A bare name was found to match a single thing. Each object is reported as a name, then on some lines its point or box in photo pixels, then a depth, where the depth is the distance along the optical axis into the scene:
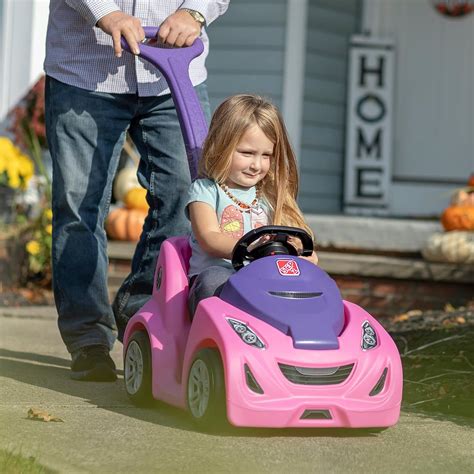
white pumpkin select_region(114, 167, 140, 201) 14.96
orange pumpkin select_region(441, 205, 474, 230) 13.67
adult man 7.93
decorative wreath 17.41
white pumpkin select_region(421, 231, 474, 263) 12.88
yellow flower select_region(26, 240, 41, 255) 13.20
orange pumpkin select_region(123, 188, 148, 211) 14.32
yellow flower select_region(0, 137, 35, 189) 13.92
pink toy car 5.89
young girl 6.86
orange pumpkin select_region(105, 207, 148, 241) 13.85
